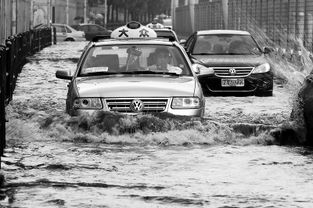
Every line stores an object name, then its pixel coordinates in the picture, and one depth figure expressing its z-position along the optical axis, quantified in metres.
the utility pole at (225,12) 57.97
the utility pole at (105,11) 116.04
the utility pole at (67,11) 97.19
